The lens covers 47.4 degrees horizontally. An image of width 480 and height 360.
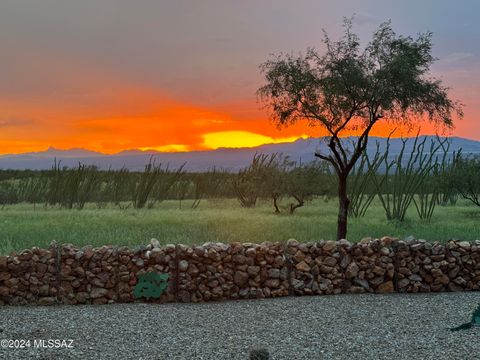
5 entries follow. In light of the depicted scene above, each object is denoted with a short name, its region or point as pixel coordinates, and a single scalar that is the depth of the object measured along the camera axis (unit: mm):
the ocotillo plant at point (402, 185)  20438
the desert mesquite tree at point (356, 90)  14992
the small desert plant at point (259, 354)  5895
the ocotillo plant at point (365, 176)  21123
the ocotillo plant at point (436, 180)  21547
